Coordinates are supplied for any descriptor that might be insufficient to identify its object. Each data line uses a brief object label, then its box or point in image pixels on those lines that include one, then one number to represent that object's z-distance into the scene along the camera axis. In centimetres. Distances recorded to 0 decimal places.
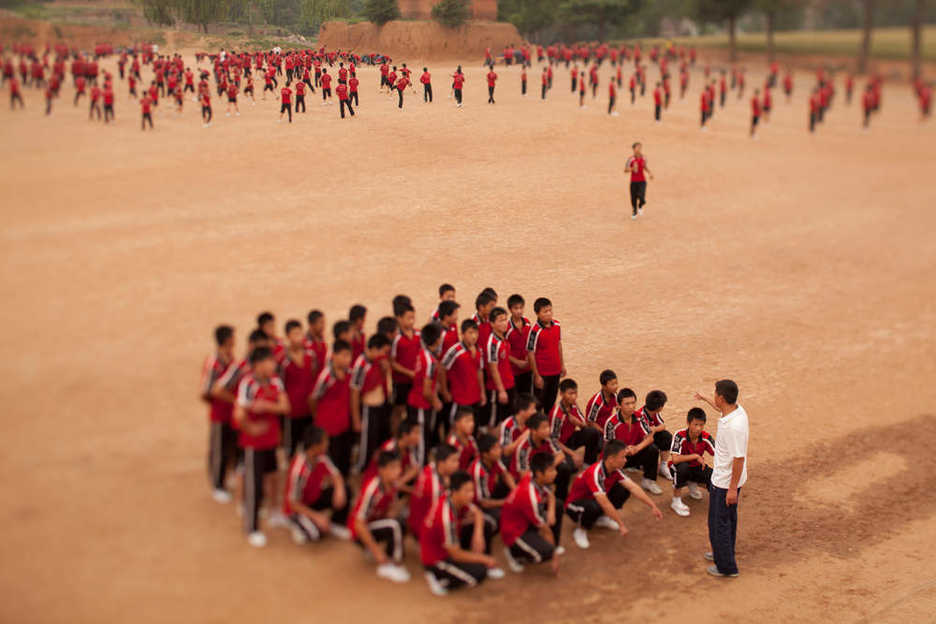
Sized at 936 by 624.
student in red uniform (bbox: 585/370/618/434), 637
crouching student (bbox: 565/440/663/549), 560
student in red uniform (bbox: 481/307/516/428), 621
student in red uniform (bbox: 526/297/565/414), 656
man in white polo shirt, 543
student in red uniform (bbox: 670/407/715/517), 623
